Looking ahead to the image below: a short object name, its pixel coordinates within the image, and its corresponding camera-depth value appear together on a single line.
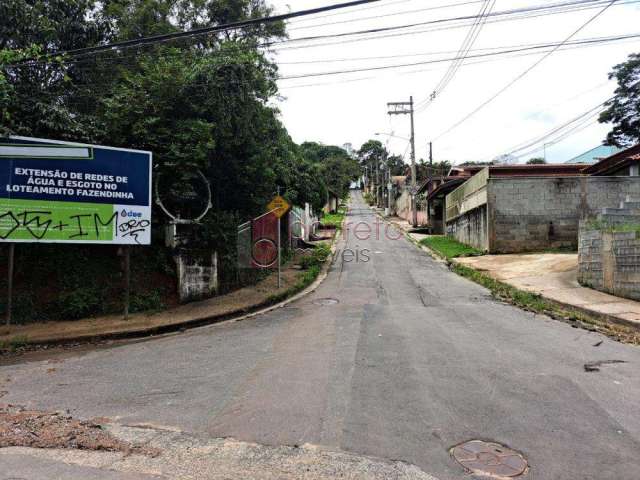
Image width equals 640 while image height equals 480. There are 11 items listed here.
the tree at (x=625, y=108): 37.72
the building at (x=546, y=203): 19.62
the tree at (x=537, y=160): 61.66
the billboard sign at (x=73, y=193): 9.17
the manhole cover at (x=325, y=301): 11.56
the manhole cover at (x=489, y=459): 3.54
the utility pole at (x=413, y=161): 38.72
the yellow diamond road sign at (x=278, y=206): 13.23
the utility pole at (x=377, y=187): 82.54
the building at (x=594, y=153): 41.31
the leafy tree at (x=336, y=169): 73.62
